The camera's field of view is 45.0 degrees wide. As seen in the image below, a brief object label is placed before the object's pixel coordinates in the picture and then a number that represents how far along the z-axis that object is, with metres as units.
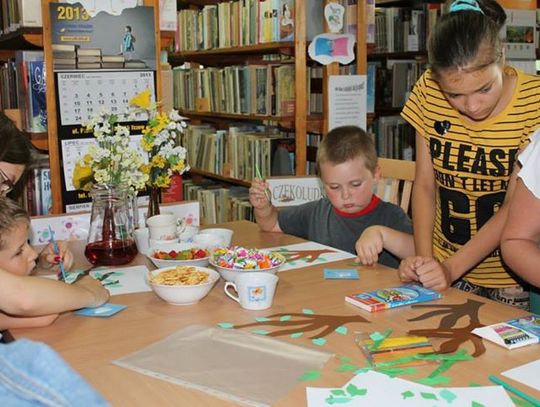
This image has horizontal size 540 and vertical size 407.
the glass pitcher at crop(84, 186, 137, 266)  1.78
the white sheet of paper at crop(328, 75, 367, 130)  3.56
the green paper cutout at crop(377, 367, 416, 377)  1.10
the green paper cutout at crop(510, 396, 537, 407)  0.99
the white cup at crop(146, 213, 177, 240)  1.89
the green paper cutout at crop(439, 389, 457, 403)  1.00
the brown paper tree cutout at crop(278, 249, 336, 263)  1.85
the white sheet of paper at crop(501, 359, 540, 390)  1.06
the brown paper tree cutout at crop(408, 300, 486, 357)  1.21
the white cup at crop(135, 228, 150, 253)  1.93
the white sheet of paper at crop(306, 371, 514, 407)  1.00
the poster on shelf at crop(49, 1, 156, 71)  2.47
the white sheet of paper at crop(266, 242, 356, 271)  1.79
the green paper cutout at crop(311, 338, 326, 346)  1.23
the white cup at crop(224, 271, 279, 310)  1.41
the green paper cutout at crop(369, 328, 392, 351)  1.20
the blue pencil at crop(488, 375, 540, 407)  0.99
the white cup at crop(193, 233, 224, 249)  1.89
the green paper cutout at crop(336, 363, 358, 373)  1.11
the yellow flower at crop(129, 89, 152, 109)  1.91
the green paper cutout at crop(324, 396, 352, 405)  1.00
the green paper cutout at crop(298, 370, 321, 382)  1.08
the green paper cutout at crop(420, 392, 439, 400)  1.01
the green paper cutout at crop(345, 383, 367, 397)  1.03
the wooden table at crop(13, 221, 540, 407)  1.05
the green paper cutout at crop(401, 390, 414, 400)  1.02
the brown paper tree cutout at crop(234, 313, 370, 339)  1.30
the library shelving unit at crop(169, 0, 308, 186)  3.57
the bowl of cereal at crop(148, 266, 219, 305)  1.45
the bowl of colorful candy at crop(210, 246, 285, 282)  1.58
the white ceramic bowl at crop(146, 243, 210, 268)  1.67
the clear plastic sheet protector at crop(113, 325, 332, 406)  1.05
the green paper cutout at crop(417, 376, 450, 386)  1.06
